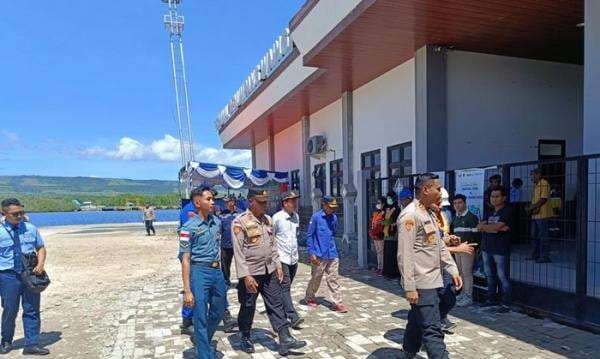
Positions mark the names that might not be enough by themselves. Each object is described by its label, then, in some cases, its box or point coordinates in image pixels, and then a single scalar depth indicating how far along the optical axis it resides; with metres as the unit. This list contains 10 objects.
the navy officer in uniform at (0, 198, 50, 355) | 5.19
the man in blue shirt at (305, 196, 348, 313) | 6.68
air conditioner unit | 17.48
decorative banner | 16.61
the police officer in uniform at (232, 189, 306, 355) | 4.86
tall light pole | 28.22
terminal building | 6.47
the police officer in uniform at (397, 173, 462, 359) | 3.89
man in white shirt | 6.00
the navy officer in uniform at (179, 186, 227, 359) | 4.37
